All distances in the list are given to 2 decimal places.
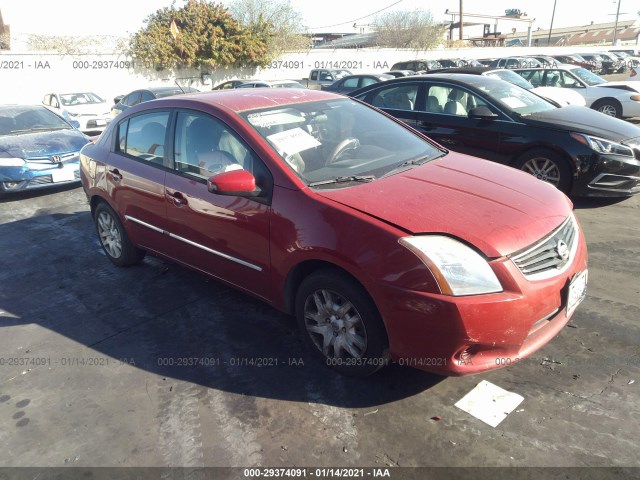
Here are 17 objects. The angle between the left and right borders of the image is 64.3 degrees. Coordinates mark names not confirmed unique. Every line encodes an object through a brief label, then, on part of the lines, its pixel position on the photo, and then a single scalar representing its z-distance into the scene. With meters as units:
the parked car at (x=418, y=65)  23.41
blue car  7.48
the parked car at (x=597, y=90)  12.00
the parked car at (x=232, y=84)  18.95
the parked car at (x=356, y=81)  16.06
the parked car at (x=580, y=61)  30.01
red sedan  2.54
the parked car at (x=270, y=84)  17.42
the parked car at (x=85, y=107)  14.64
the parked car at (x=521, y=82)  8.58
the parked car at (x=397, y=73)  19.16
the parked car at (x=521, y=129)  5.71
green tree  26.36
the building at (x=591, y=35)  76.25
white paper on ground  2.74
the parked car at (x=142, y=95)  13.21
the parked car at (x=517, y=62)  22.59
